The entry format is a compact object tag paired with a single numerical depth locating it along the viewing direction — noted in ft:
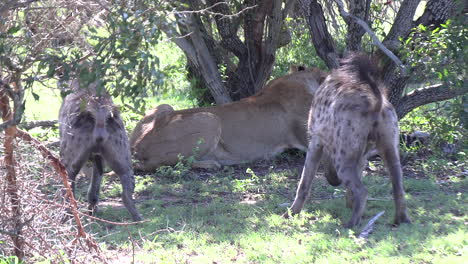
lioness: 61.62
